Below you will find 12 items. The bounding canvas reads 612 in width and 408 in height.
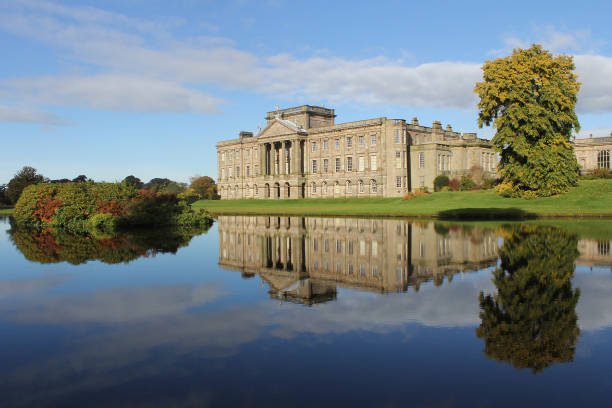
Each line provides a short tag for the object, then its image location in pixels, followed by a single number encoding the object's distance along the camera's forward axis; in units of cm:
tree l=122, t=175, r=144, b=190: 16375
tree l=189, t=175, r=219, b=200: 11638
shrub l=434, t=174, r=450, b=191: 6762
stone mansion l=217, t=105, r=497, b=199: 7131
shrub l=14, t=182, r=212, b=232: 3225
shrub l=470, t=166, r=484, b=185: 6894
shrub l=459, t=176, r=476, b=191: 6356
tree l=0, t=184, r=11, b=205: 10100
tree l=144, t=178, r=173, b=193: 17768
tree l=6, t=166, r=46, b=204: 7975
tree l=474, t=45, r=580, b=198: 4375
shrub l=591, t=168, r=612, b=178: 5653
